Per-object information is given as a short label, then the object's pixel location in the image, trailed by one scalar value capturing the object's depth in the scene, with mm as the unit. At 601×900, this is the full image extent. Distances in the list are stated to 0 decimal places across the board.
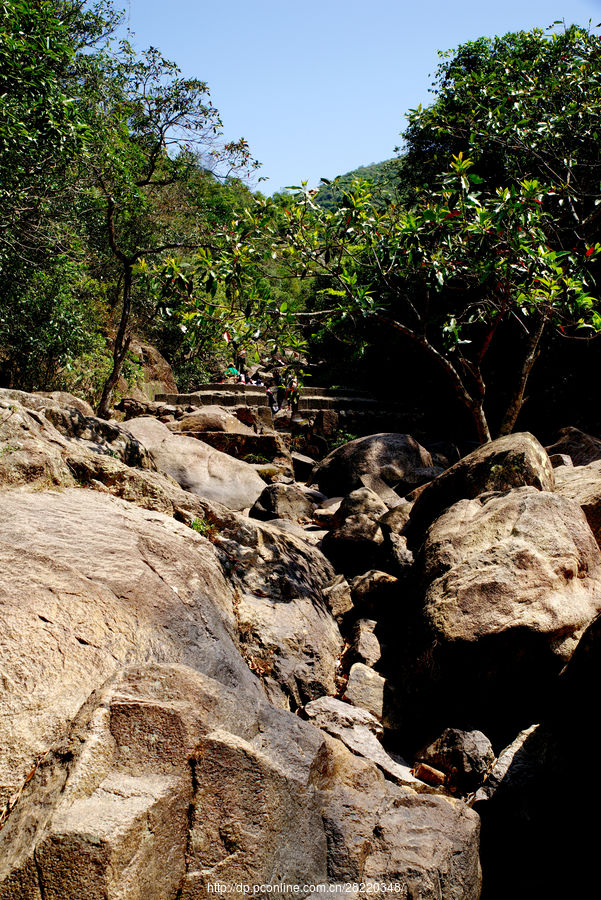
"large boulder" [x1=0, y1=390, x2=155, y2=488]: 3906
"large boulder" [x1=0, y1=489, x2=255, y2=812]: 2199
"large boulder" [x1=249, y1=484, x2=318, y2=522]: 7906
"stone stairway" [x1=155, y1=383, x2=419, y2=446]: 14062
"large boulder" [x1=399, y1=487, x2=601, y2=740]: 3744
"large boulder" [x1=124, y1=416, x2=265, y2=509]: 8422
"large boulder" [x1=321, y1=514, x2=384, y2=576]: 6488
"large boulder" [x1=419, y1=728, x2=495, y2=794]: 3406
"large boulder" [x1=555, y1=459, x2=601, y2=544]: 5055
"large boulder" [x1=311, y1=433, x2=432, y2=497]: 9539
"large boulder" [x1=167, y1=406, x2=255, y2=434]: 11305
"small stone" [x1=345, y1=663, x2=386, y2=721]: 4117
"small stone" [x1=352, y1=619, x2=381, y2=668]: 4602
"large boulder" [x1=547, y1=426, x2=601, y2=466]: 8492
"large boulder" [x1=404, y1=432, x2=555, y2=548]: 5387
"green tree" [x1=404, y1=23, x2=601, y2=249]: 7828
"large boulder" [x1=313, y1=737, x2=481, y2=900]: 2439
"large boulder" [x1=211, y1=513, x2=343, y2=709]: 4039
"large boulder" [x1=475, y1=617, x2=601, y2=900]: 2867
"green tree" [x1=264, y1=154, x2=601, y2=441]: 5375
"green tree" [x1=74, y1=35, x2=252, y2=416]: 10164
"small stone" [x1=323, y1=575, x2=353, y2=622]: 5418
